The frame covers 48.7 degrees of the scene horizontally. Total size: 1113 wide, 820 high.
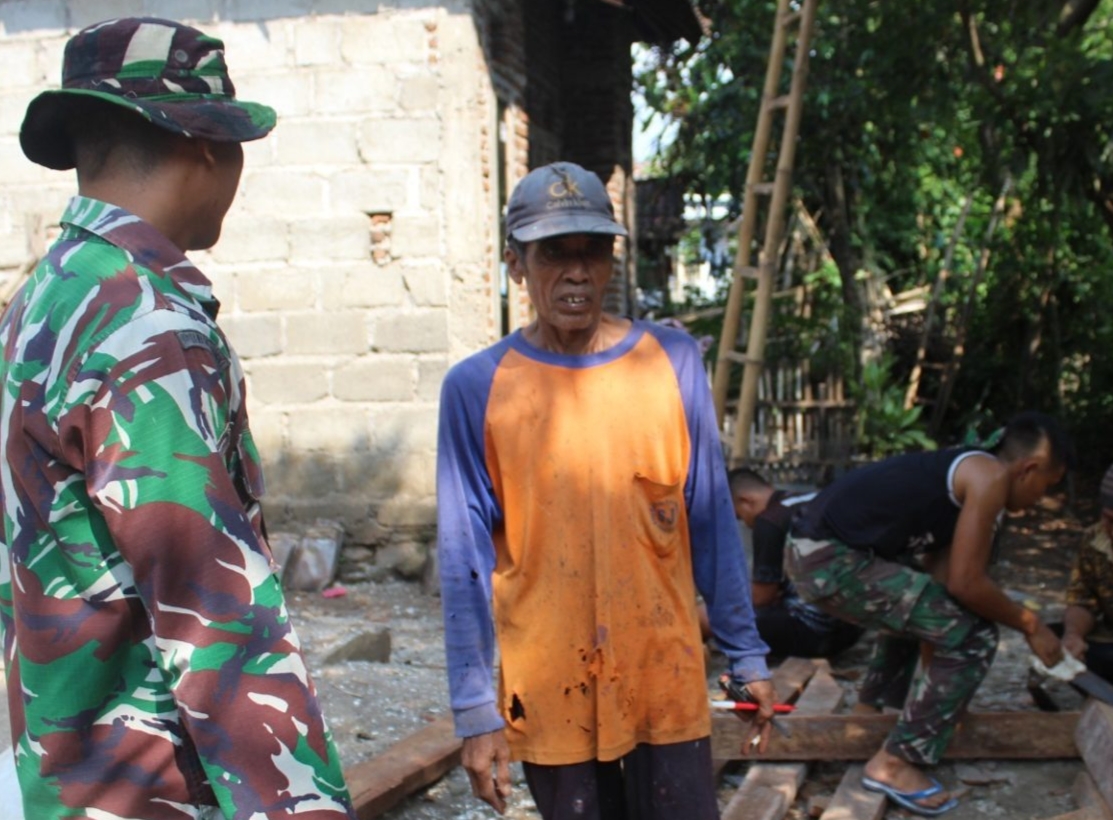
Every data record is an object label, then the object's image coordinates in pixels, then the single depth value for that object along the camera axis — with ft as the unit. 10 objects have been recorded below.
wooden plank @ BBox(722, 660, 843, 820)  12.44
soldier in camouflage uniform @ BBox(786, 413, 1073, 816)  12.94
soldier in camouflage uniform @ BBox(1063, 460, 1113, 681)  15.44
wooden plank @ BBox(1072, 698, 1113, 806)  12.03
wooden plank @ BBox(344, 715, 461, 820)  11.84
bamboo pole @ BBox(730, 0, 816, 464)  23.90
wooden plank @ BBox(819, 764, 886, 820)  12.82
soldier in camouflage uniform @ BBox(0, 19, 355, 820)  4.40
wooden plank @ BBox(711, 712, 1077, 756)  14.07
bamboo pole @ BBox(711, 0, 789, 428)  24.41
